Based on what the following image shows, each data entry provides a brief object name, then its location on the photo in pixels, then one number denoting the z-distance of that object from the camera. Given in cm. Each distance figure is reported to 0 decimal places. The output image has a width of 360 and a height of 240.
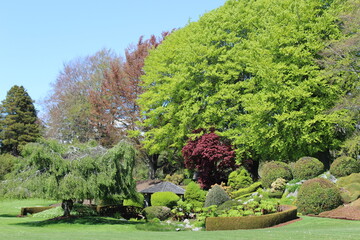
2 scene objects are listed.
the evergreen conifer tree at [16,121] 5066
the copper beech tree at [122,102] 3875
